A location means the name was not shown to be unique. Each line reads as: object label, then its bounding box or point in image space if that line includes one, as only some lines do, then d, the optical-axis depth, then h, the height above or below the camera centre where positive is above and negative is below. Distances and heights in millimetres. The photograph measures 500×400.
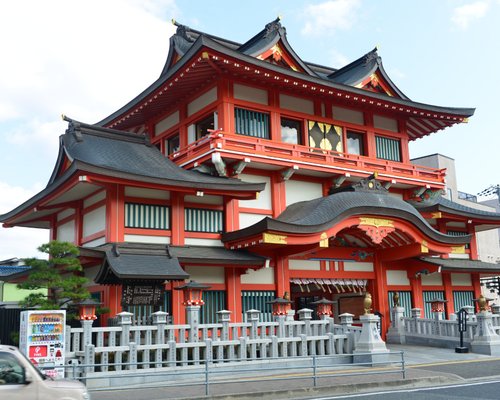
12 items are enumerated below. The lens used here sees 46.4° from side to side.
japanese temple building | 22172 +4979
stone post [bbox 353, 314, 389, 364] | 19891 -1169
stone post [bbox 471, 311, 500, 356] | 23094 -1226
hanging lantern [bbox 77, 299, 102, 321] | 17422 +304
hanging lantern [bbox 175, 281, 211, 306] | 19391 +768
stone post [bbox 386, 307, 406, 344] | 27141 -849
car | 9047 -949
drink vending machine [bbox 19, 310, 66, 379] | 14469 -402
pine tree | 17922 +1279
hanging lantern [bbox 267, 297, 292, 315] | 21328 +281
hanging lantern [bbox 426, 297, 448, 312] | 26953 +156
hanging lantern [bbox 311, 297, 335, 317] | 21938 +149
